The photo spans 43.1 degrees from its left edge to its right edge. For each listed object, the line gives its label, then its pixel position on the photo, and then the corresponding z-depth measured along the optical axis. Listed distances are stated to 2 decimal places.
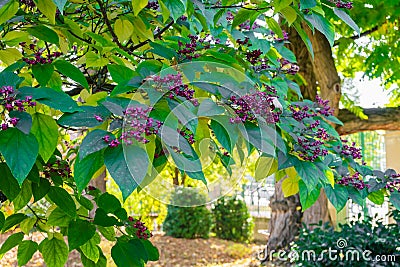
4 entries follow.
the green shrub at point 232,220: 8.88
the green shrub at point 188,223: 8.52
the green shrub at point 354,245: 4.23
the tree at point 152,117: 0.90
